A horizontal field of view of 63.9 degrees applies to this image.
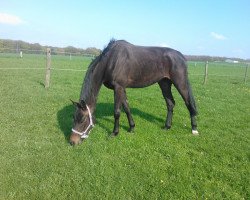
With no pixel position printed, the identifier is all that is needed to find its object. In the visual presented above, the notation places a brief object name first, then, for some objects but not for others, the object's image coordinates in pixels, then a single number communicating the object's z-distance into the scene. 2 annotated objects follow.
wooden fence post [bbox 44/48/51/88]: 8.41
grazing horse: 3.86
